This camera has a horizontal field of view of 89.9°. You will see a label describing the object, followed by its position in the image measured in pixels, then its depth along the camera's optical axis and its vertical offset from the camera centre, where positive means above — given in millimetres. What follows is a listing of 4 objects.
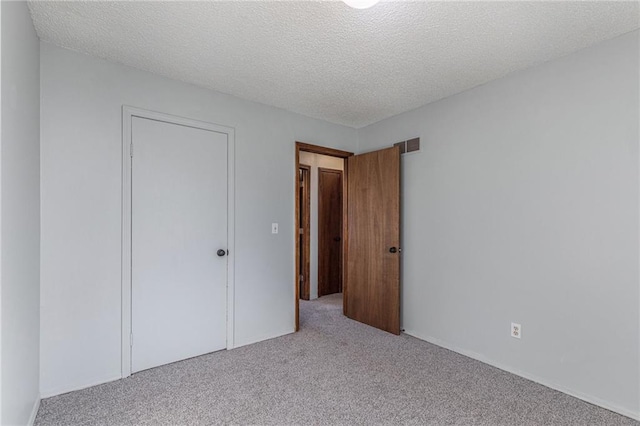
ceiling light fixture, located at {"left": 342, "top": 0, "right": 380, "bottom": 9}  1570 +1049
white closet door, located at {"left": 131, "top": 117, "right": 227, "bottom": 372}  2535 -229
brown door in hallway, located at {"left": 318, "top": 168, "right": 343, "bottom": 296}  5102 -263
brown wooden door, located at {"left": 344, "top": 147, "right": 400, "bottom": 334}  3418 -282
